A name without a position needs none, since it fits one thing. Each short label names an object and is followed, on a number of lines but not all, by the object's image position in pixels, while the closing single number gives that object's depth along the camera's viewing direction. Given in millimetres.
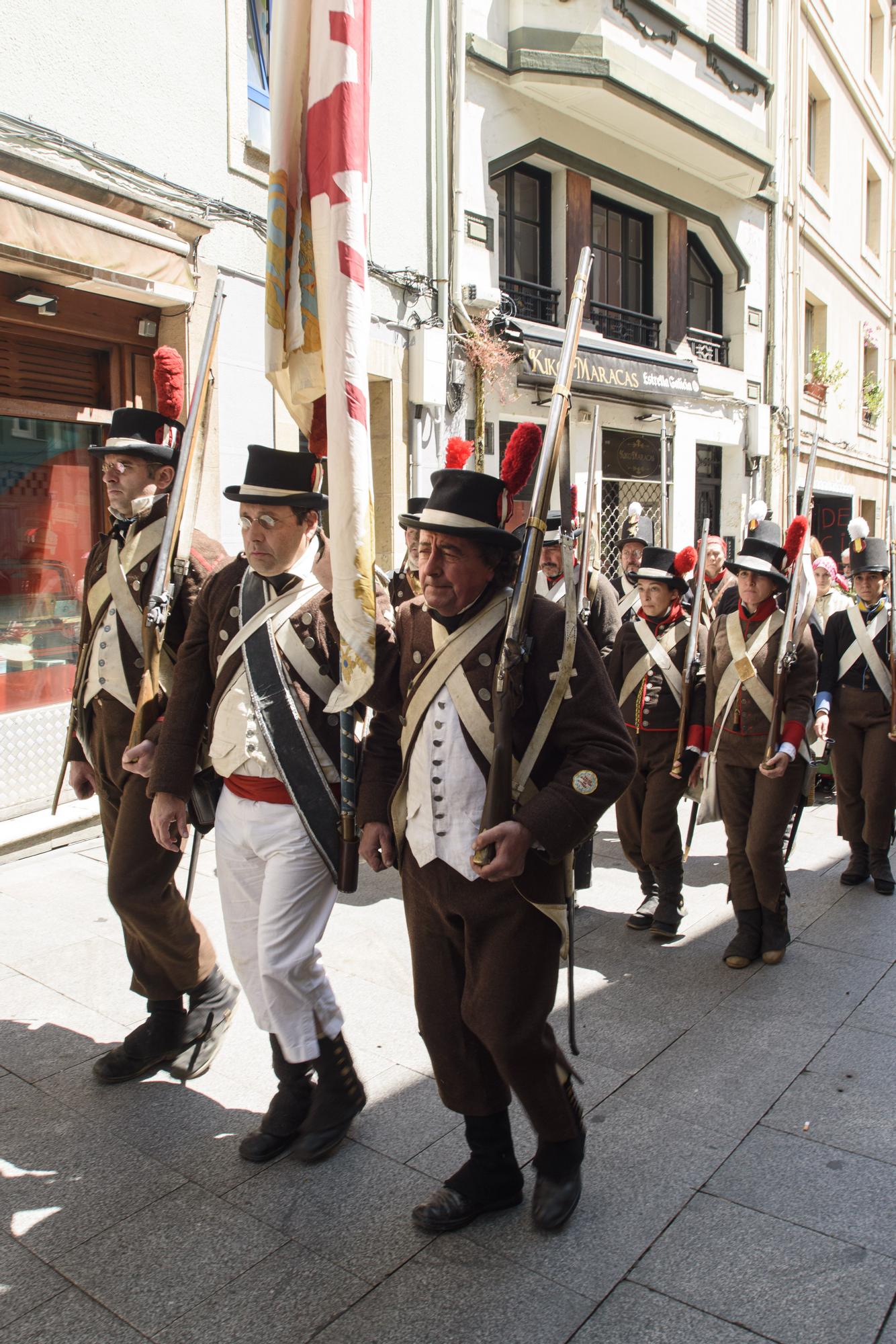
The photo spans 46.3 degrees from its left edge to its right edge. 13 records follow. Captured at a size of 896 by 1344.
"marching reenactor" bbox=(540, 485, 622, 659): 5930
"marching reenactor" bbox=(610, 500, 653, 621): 8383
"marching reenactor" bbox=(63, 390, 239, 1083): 3592
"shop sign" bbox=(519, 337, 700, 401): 11742
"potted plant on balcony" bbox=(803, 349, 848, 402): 18484
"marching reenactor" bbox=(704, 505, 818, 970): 4918
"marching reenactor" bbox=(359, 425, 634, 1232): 2729
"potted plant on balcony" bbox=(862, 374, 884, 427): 21906
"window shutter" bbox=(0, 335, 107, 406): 6754
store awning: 6086
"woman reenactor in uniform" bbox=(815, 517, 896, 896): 6145
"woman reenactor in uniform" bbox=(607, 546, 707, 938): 5262
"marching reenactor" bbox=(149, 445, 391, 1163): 3127
